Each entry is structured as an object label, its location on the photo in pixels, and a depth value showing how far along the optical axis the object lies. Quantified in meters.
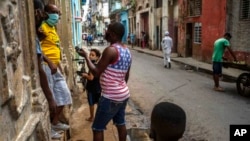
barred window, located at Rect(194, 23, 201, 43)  16.26
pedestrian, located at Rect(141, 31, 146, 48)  27.44
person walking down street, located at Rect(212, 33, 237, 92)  8.42
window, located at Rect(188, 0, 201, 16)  16.39
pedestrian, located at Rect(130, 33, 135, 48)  30.94
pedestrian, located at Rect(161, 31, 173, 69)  13.74
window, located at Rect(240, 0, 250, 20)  11.70
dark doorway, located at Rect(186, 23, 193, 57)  17.66
